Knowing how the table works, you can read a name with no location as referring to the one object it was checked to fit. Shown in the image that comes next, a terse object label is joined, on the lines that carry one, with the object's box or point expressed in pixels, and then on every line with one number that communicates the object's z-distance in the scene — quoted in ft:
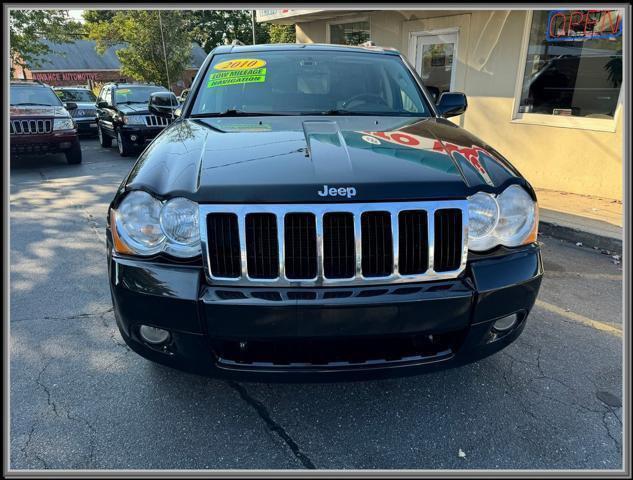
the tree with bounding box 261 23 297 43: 87.45
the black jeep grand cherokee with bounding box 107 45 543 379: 5.96
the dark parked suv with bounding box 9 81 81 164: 29.58
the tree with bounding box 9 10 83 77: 62.39
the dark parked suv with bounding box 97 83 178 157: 34.86
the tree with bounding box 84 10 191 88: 64.85
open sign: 20.22
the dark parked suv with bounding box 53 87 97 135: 49.27
